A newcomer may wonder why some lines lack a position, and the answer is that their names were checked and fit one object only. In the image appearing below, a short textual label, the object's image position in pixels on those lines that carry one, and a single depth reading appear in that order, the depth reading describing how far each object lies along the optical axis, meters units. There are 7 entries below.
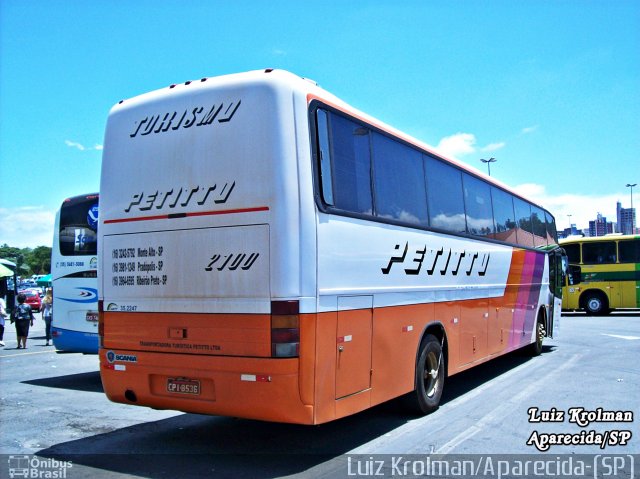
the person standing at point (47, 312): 19.02
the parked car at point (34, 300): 41.53
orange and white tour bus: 5.45
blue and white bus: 10.78
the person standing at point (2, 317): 18.43
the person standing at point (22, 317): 17.94
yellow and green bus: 27.70
